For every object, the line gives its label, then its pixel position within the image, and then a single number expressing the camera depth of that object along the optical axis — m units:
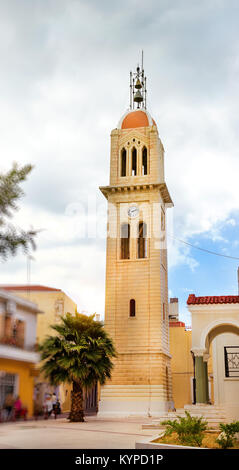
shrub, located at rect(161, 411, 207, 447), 10.49
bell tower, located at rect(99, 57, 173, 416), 30.55
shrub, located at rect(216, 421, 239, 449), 9.85
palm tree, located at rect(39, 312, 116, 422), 20.83
